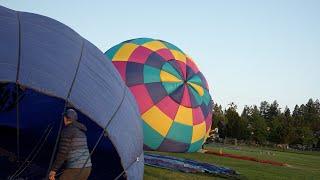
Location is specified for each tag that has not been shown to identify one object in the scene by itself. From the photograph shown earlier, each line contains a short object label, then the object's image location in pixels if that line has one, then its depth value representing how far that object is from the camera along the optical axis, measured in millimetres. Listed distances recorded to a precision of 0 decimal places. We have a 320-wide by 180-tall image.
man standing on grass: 5734
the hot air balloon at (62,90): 5633
